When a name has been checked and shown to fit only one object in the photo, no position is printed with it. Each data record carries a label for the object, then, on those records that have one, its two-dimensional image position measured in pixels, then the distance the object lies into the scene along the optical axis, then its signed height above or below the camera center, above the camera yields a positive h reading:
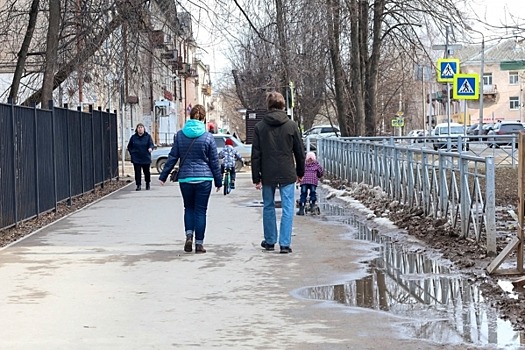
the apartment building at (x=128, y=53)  17.94 +1.85
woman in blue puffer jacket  10.94 -0.39
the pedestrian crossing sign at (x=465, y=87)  23.53 +1.19
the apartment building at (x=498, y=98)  94.75 +3.61
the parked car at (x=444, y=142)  28.82 -0.25
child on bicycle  21.78 -0.48
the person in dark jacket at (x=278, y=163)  10.88 -0.30
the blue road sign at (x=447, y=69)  24.61 +1.72
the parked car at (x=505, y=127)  52.78 +0.32
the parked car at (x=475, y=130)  57.33 +0.23
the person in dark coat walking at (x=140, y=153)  23.00 -0.31
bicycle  20.94 -0.97
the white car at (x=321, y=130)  50.91 +0.38
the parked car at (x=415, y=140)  30.00 -0.17
